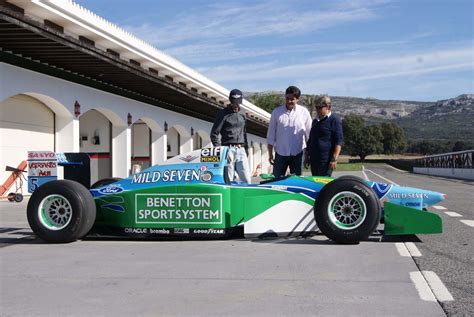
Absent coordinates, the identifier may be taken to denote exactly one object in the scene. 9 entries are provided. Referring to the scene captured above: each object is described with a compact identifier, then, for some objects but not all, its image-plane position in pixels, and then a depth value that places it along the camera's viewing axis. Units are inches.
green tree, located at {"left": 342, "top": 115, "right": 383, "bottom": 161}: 6013.8
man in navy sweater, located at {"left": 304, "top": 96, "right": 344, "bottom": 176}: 311.3
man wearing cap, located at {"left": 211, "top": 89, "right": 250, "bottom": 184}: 316.2
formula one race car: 263.9
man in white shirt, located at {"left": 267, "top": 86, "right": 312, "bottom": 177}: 326.0
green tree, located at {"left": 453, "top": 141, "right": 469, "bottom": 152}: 5113.2
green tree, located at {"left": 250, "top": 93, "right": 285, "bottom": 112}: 4729.3
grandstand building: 562.3
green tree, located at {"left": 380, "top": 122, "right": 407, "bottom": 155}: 6348.4
